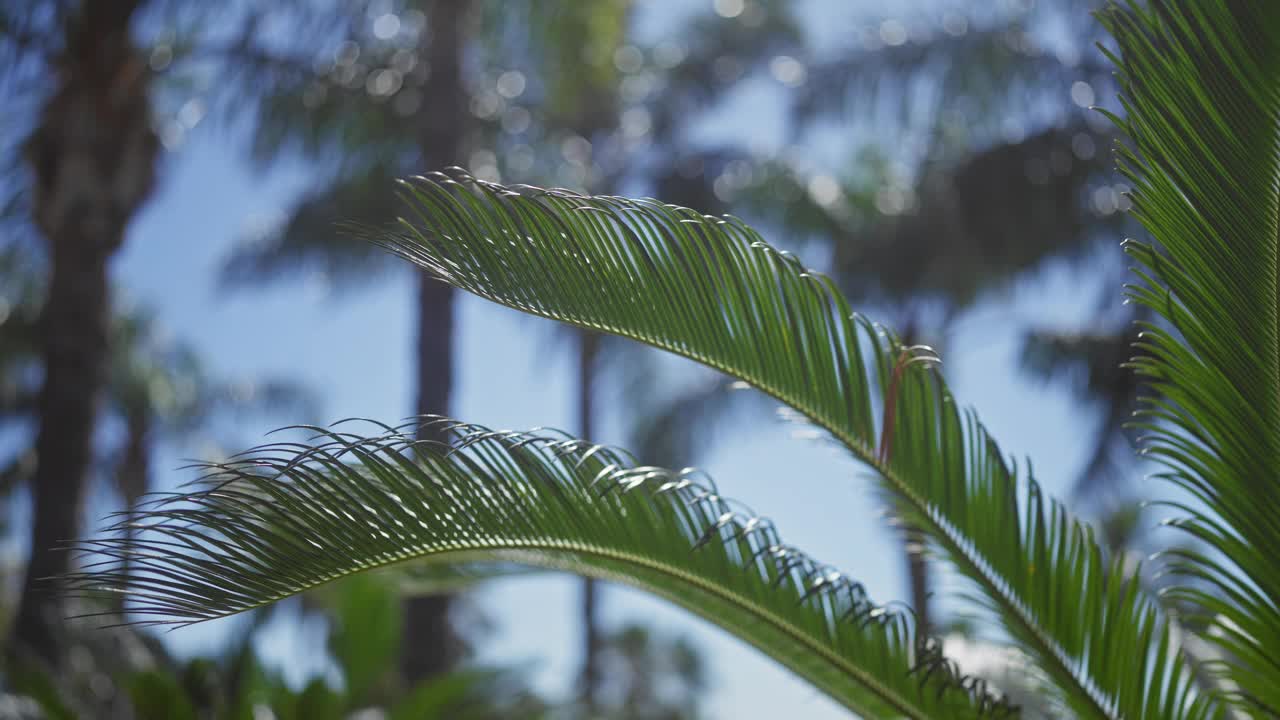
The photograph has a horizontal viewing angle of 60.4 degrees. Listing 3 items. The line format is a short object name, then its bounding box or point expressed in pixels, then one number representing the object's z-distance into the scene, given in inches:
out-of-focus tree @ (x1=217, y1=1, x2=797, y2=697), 314.5
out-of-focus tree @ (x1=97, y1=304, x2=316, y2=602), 774.5
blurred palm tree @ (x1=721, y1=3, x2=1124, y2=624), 441.4
